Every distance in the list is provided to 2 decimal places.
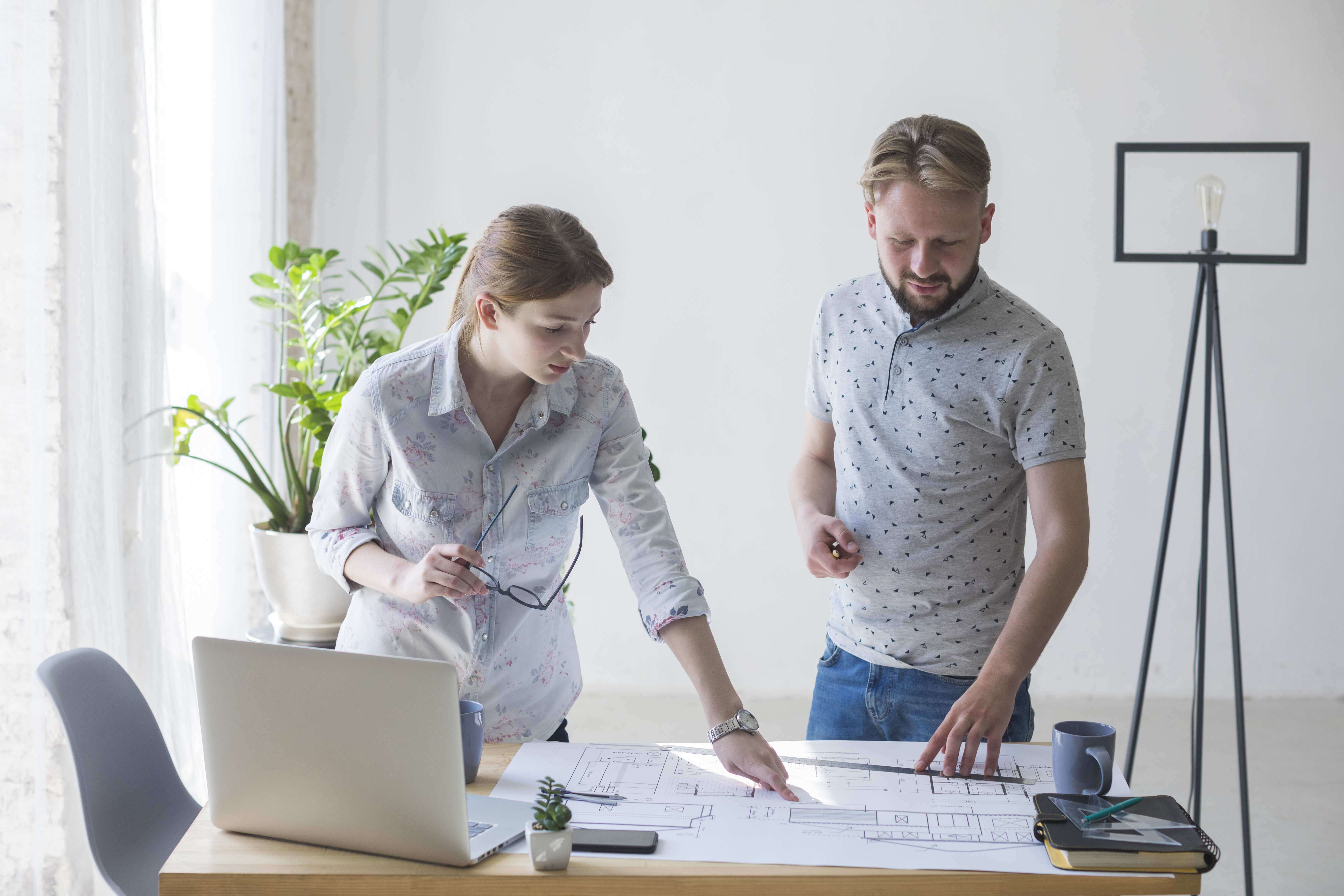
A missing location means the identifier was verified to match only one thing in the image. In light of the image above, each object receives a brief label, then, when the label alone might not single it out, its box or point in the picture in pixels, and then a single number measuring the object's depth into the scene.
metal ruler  1.41
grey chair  1.56
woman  1.48
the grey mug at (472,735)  1.37
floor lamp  2.43
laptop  1.12
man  1.50
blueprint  1.20
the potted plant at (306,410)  2.45
